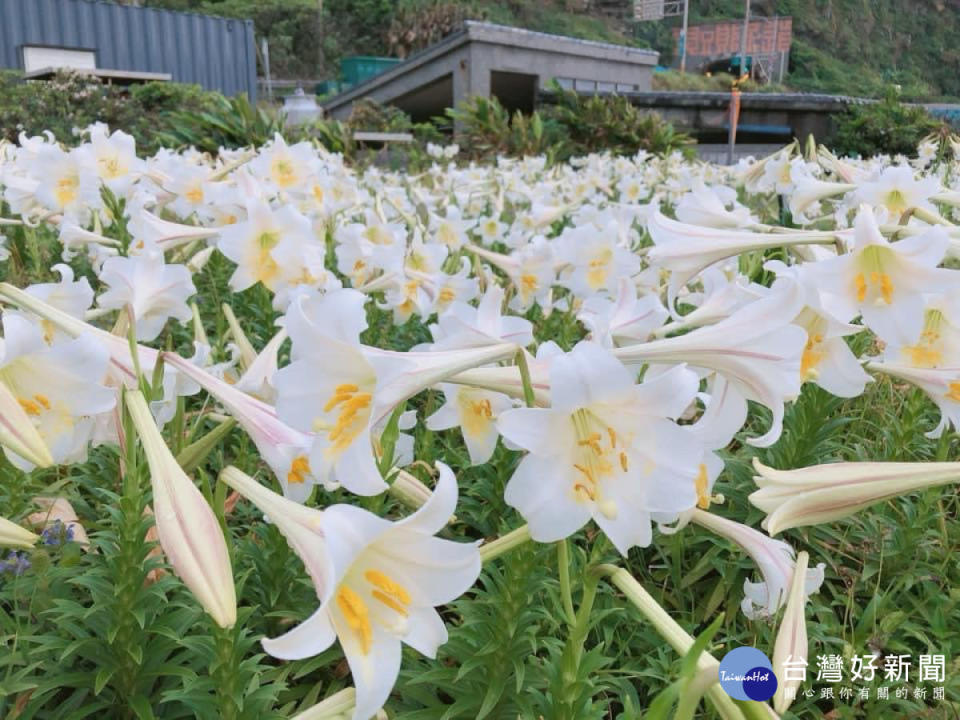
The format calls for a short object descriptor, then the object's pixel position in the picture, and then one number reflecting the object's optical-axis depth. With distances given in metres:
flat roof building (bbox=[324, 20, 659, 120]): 17.66
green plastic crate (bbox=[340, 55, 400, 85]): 31.39
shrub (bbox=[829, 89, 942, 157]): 12.66
